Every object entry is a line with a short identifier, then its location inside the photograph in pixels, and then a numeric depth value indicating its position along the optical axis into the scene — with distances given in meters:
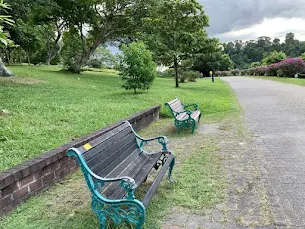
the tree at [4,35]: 3.48
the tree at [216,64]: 46.87
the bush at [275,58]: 43.12
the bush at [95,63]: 36.71
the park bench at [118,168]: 2.26
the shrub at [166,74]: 31.67
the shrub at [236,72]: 51.45
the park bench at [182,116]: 5.90
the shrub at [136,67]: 10.18
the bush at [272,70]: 31.02
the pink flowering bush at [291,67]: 26.64
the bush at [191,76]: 26.69
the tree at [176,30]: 15.61
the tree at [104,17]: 18.07
